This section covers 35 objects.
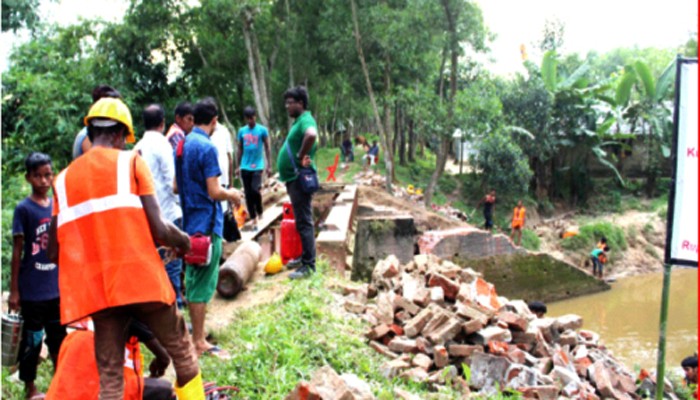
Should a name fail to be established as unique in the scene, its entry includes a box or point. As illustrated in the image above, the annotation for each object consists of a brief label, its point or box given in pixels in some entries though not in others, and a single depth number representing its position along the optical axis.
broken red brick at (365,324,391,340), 5.25
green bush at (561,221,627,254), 22.23
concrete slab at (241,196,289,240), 8.09
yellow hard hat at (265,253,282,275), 6.77
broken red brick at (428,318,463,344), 5.12
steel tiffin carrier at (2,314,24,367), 4.04
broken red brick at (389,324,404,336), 5.34
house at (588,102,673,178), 26.00
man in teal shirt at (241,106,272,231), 8.07
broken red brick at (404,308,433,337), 5.31
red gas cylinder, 6.89
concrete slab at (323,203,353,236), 8.34
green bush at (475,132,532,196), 22.44
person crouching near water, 20.39
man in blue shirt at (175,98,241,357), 4.45
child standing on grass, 4.07
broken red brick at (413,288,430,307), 5.80
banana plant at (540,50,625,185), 22.89
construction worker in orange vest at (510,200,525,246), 20.61
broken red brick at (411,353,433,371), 4.88
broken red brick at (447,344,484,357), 5.10
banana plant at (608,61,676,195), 22.38
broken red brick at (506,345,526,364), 5.20
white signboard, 3.89
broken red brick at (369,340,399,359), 5.05
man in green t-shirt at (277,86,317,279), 5.91
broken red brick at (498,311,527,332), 5.62
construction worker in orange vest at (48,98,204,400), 2.78
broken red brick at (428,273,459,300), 6.13
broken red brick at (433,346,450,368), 5.00
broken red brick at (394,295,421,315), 5.69
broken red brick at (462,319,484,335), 5.23
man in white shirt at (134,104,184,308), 4.52
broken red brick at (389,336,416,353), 5.12
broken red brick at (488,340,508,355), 5.16
